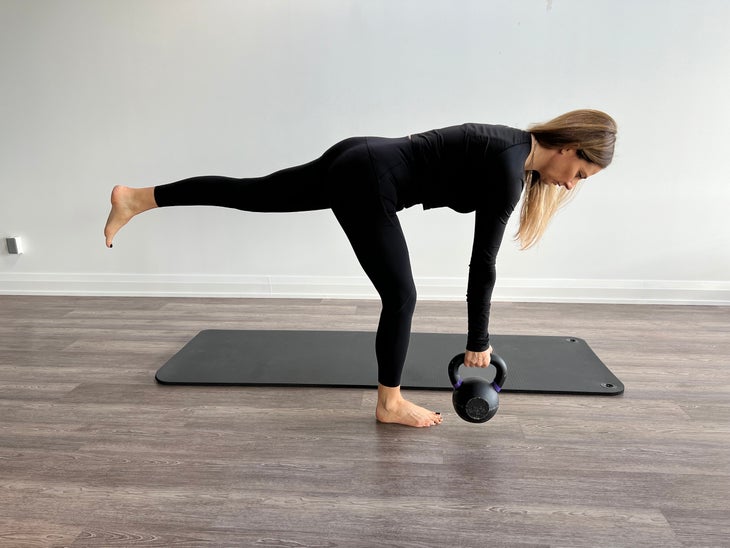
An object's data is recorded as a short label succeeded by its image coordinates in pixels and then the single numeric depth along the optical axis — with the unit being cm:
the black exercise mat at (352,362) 214
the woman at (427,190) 156
